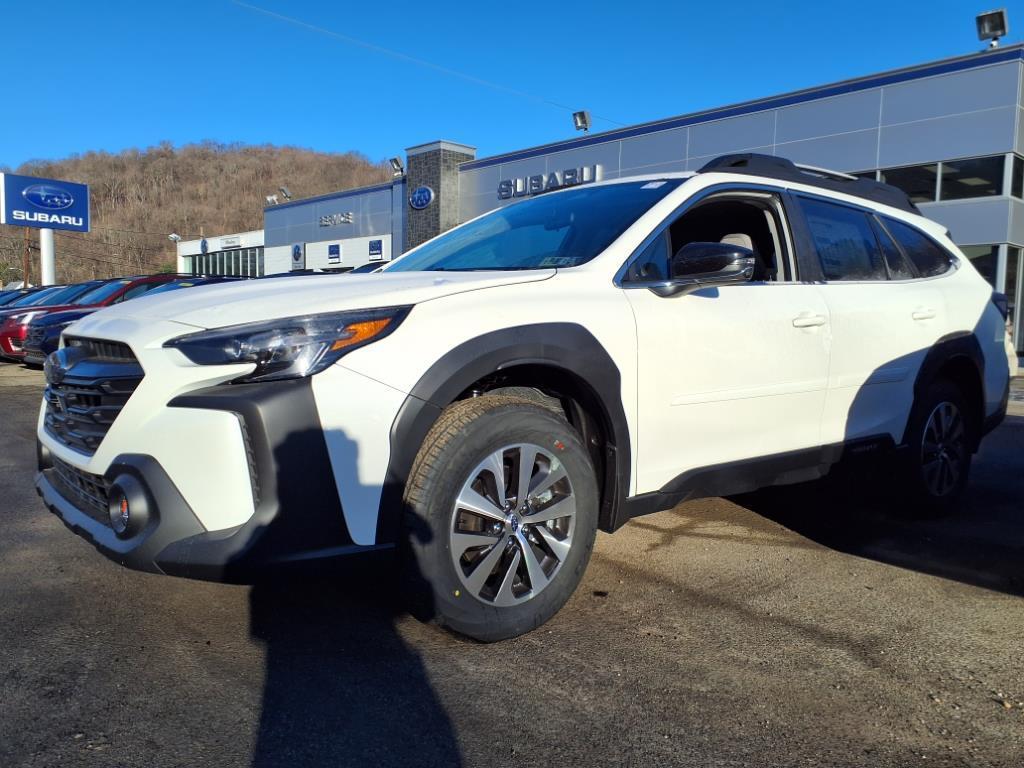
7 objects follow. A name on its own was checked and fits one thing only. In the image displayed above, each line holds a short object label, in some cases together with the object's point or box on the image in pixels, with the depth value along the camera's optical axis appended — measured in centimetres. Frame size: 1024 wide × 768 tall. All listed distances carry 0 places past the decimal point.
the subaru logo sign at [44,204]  3142
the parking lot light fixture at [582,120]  2430
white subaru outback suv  246
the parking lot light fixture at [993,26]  1608
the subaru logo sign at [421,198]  2728
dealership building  1612
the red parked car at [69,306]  1289
